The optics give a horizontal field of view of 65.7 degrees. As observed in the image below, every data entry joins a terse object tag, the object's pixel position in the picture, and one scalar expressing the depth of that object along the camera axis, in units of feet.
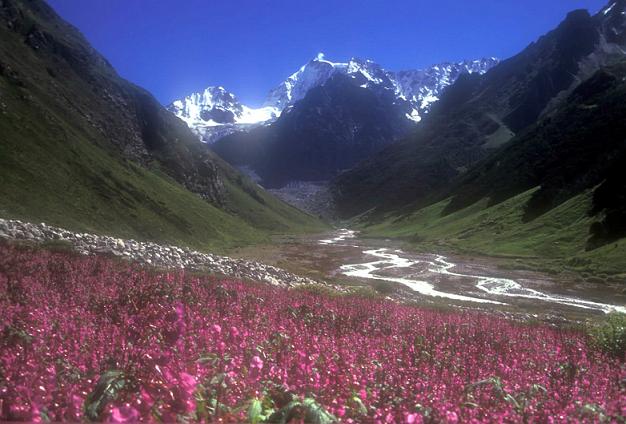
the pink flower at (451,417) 15.98
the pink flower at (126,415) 10.82
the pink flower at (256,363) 15.08
